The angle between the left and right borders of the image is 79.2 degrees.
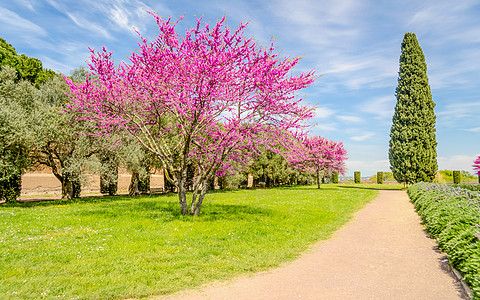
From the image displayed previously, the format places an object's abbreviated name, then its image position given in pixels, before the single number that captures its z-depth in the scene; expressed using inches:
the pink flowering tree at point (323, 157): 1743.4
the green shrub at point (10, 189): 969.5
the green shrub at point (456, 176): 1995.6
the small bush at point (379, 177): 2459.0
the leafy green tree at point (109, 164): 975.8
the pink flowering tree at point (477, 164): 930.1
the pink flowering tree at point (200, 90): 527.8
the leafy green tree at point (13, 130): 800.3
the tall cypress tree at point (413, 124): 1583.4
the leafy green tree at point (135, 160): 1009.5
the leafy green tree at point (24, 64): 1226.7
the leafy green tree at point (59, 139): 876.4
